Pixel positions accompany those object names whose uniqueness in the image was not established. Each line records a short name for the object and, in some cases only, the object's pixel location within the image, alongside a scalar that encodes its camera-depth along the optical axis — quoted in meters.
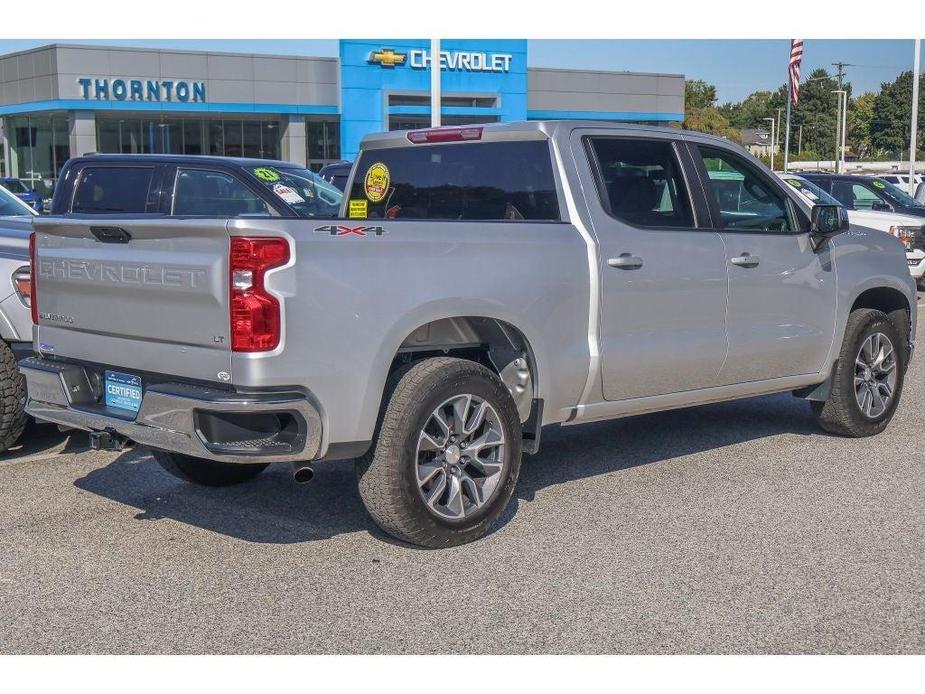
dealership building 41.94
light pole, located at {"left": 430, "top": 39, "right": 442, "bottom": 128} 18.29
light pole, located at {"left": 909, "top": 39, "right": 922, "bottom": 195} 31.05
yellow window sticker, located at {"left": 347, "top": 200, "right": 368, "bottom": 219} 6.91
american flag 40.25
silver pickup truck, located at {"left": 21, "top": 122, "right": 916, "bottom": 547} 4.68
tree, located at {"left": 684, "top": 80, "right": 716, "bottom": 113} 120.37
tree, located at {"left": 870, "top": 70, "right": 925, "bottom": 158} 128.62
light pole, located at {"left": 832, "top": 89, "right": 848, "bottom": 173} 75.12
